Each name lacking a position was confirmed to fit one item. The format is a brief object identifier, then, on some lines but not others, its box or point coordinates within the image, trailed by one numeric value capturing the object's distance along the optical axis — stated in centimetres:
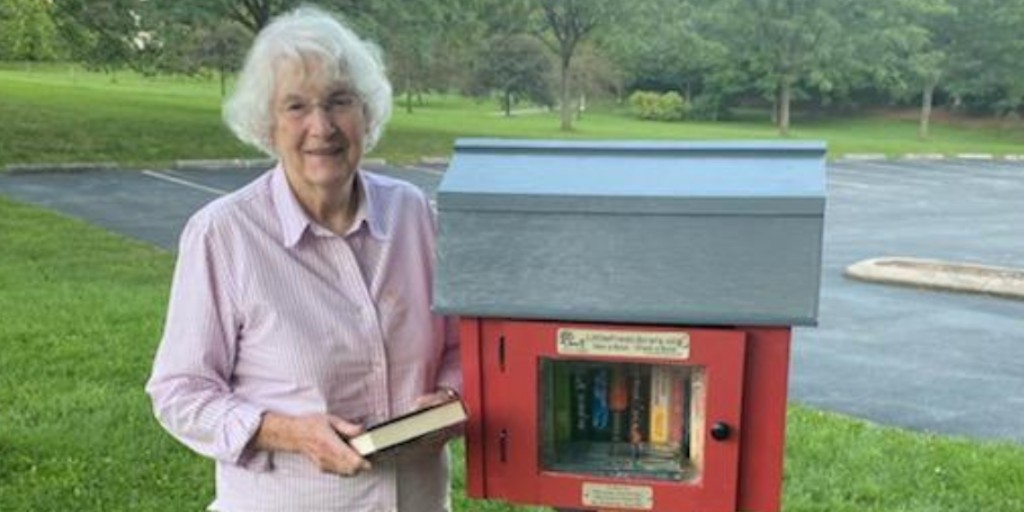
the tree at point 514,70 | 3762
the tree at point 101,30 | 1894
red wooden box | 175
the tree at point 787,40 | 3756
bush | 4350
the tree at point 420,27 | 2182
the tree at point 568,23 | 3331
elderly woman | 191
